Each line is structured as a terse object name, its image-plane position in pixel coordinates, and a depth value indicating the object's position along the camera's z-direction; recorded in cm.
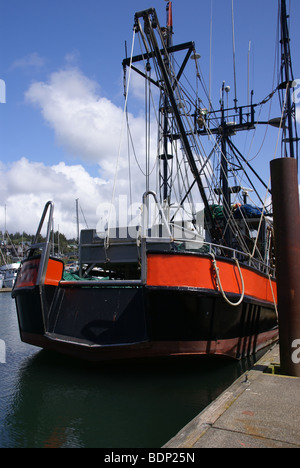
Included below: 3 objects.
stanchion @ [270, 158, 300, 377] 488
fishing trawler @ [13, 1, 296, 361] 573
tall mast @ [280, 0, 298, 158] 1207
